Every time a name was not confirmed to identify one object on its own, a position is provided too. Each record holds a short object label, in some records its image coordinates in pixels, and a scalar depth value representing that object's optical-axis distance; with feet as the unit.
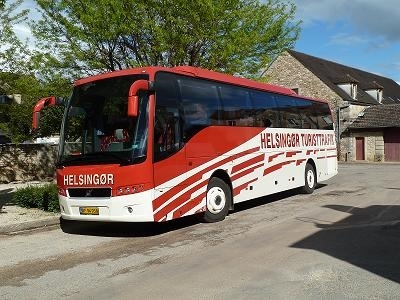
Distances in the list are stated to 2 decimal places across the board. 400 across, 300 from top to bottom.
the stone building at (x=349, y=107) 152.56
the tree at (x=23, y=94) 62.13
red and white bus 31.35
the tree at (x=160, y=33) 56.80
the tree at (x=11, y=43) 54.19
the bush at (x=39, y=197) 41.89
